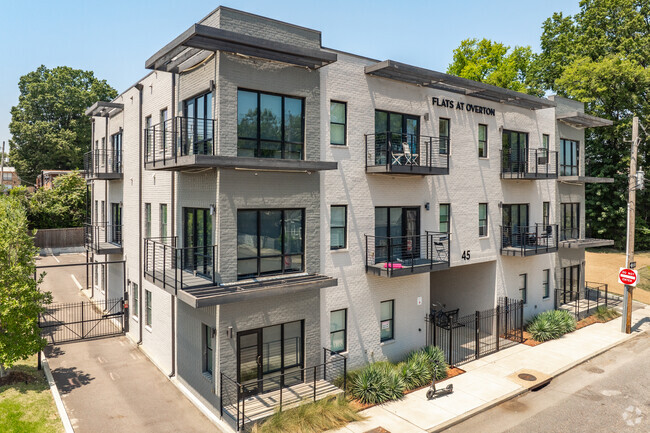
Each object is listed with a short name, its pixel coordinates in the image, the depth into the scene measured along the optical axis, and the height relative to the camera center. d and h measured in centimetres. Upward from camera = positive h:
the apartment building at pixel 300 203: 1196 +14
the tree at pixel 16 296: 1293 -269
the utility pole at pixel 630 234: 2039 -128
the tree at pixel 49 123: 5044 +993
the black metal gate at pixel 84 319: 1869 -529
